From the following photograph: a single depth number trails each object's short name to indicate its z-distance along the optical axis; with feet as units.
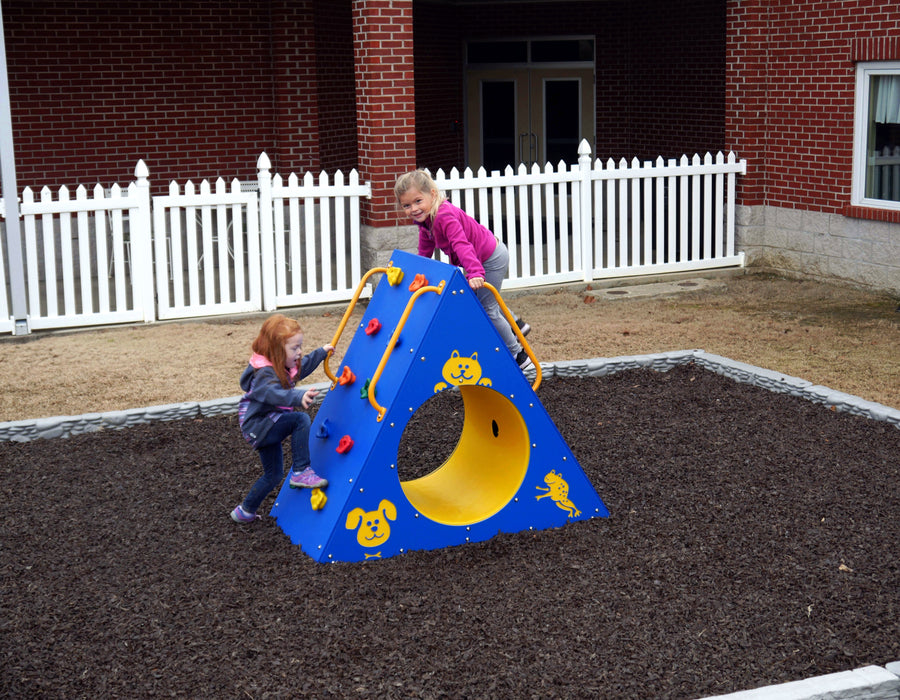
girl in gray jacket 16.10
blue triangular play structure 15.94
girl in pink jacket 18.81
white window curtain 35.73
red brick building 36.35
